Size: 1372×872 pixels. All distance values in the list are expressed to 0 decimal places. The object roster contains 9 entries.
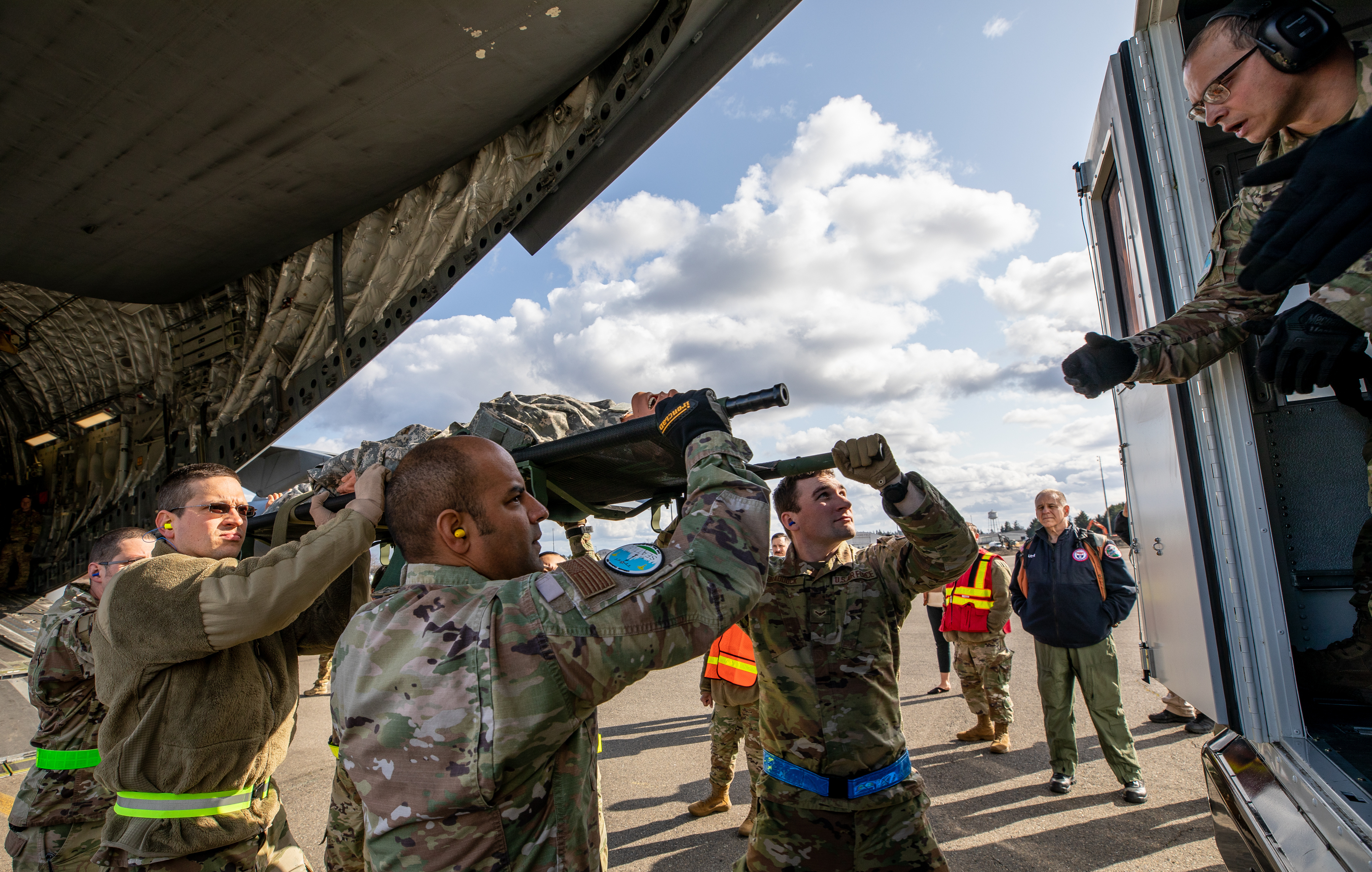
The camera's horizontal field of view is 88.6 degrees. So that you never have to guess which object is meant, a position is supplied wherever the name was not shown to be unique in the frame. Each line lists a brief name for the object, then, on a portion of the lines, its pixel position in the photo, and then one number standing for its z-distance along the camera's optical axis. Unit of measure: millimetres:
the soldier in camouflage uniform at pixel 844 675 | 2338
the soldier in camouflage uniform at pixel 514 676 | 1325
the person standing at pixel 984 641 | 5773
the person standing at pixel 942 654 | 7711
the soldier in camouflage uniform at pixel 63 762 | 3041
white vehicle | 1907
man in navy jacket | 4508
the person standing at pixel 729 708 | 4375
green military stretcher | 1805
